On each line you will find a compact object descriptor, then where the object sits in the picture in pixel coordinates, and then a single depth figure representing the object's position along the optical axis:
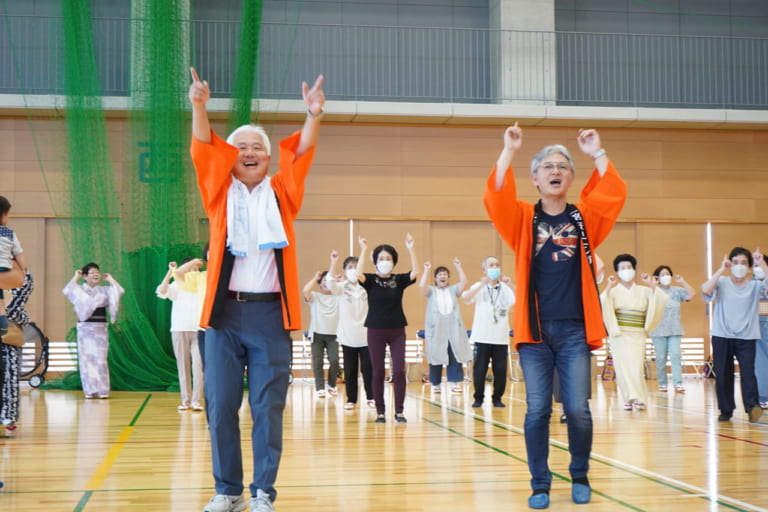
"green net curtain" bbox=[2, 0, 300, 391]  10.80
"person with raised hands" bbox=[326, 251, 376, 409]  8.97
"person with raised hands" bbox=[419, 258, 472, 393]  11.44
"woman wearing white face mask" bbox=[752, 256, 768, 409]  8.36
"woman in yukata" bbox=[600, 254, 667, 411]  8.49
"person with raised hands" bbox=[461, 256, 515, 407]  9.36
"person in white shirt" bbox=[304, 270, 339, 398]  11.02
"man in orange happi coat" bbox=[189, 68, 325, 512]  3.56
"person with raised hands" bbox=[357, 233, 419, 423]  7.64
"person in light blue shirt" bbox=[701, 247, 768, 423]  7.59
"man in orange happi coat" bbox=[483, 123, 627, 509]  4.05
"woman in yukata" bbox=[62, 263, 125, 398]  10.76
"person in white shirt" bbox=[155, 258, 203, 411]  8.74
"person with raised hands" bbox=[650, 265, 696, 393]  12.02
